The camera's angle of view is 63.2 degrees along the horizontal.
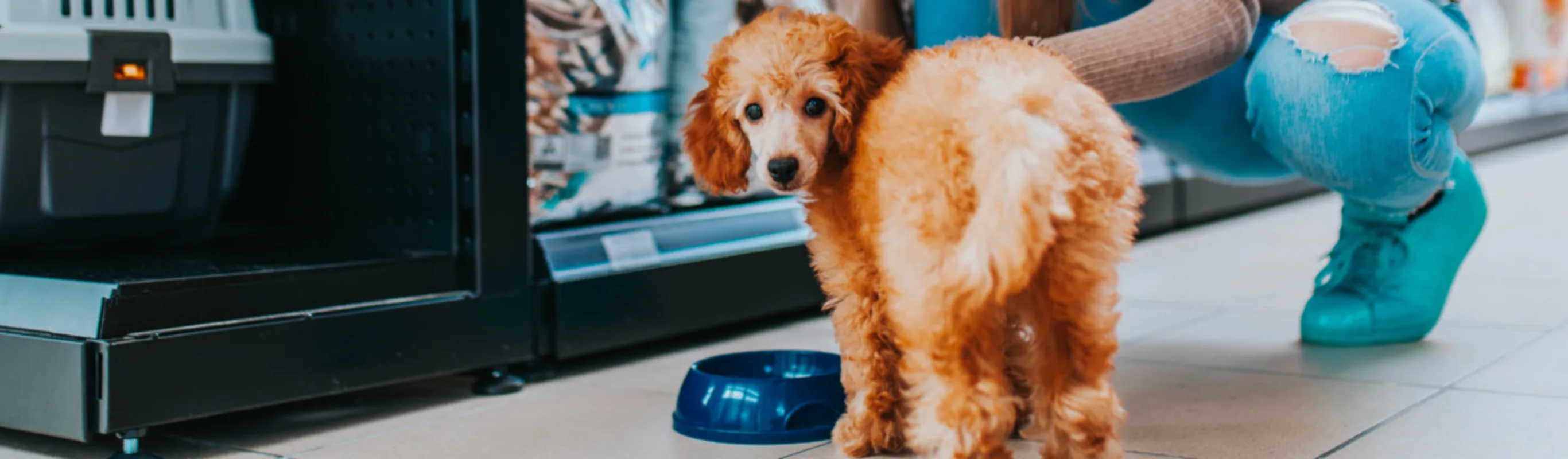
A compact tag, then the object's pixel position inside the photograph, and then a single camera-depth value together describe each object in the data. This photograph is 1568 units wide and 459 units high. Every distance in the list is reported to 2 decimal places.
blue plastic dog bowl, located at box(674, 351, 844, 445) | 1.47
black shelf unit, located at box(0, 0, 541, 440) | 1.40
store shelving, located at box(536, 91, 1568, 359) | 1.93
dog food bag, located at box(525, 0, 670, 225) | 1.92
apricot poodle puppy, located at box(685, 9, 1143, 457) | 1.01
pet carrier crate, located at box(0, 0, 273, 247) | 1.55
